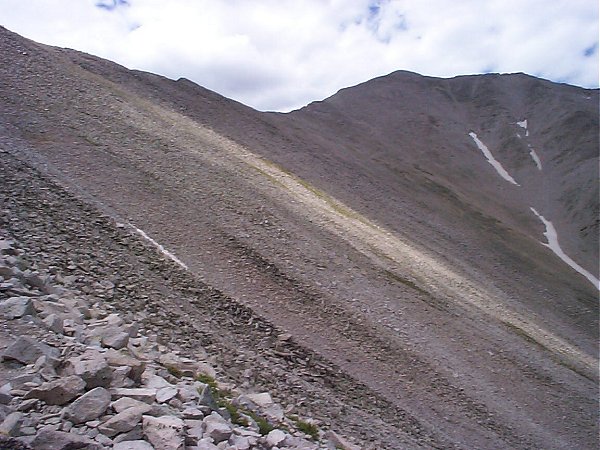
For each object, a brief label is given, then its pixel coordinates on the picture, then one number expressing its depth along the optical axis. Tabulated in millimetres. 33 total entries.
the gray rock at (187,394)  8867
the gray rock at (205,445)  7633
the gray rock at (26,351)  8219
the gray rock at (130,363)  8883
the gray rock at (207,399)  9041
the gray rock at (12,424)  6512
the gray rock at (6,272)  10676
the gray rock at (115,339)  9876
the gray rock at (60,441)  6508
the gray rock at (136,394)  8039
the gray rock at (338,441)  11414
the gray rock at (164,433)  7183
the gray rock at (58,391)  7410
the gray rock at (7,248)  12016
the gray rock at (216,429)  8086
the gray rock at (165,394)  8439
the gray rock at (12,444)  6361
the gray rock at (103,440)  6942
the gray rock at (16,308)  9234
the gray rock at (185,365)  10625
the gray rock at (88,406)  7242
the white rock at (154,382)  8923
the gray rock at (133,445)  6929
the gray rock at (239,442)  8227
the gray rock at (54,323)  9469
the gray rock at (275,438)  9148
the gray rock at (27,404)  7125
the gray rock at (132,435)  7090
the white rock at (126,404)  7629
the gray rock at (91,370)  8055
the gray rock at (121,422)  7137
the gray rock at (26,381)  7578
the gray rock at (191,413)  8336
